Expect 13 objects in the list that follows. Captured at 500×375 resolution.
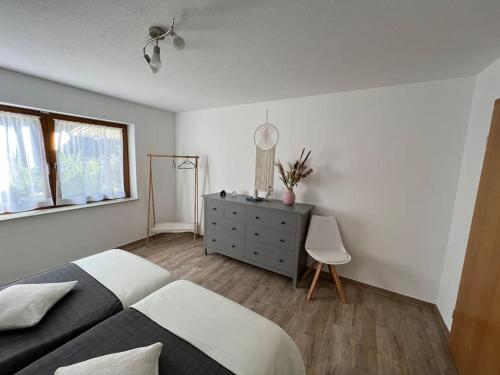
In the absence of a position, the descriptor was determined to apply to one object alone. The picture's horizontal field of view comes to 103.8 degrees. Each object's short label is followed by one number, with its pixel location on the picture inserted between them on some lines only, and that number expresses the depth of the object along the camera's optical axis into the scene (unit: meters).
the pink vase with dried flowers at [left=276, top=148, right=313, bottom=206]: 2.49
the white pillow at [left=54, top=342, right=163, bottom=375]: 0.74
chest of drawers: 2.30
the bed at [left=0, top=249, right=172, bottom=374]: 0.91
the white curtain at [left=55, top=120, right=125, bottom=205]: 2.54
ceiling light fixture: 1.22
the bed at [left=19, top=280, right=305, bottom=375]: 0.85
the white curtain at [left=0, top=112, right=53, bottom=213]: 2.11
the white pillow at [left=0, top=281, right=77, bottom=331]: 0.97
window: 2.15
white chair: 2.23
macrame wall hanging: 2.82
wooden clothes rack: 3.29
